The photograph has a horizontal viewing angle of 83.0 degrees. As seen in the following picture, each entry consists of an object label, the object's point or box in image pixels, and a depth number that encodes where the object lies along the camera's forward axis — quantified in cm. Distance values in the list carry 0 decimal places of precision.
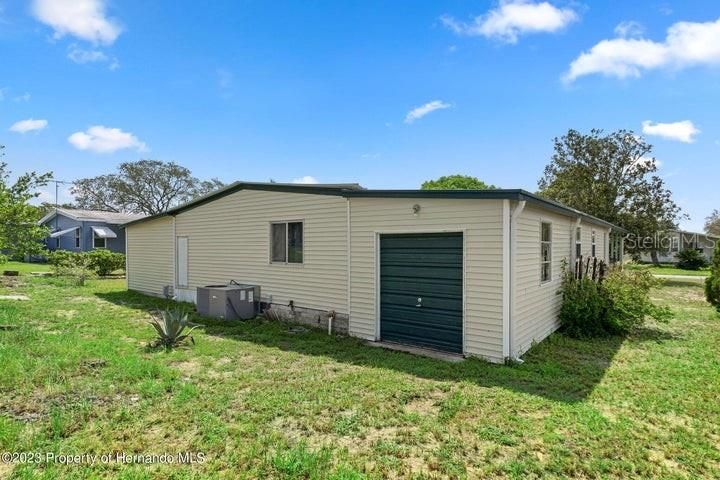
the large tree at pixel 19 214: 1017
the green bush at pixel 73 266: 1799
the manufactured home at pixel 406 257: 647
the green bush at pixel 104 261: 2159
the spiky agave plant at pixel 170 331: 719
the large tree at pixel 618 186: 2311
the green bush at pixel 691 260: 3238
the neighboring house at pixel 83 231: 2994
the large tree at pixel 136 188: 4456
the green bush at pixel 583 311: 841
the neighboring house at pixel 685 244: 3856
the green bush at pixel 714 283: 1200
